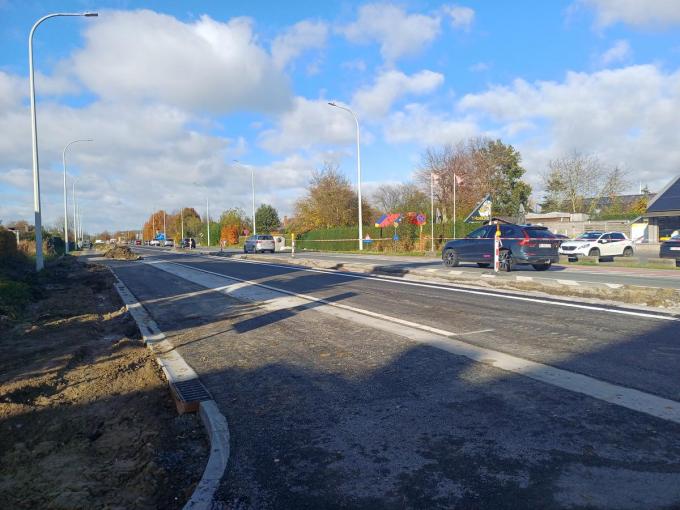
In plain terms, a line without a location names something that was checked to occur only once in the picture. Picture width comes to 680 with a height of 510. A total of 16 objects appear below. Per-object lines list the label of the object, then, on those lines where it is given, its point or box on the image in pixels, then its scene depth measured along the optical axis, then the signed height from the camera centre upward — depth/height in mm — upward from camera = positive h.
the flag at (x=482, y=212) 22812 +905
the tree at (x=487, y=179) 57719 +5862
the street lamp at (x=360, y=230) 41788 +286
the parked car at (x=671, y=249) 21094 -788
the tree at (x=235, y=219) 89112 +2824
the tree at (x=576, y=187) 52844 +4442
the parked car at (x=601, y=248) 29234 -964
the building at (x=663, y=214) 37750 +1127
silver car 44344 -773
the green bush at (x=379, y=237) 39656 -322
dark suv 18141 -515
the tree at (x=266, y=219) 83750 +2554
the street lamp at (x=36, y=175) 21656 +2702
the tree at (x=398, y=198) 64231 +5281
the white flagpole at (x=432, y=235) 36866 -206
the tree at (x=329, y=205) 60375 +3373
